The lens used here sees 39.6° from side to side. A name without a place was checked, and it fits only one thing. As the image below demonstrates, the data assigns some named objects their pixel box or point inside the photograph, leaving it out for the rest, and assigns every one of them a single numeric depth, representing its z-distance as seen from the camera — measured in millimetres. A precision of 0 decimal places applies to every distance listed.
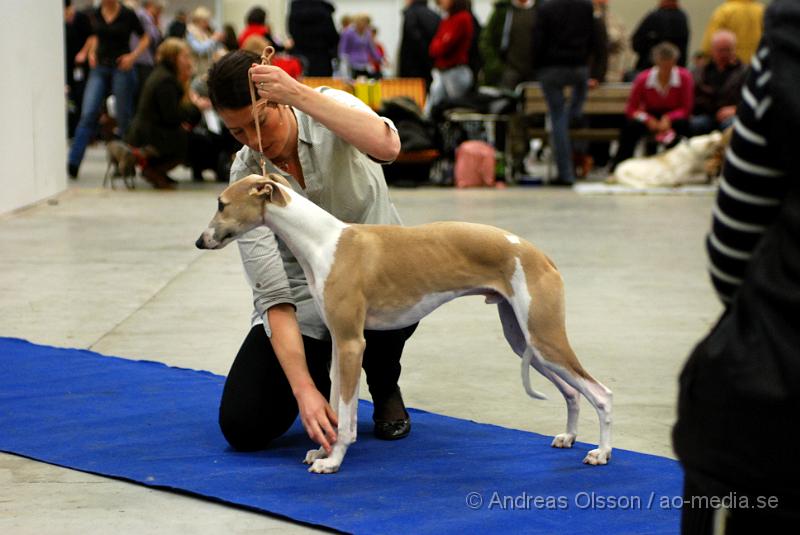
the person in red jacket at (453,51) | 12203
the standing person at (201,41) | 13367
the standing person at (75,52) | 14531
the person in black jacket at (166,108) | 10539
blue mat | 2688
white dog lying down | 11391
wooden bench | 12234
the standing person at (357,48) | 16656
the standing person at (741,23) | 12703
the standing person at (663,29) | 13273
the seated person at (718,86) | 11727
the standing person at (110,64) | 11250
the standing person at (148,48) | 11971
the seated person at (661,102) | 11469
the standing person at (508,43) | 12664
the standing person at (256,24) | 12688
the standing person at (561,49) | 11078
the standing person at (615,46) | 13961
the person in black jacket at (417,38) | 14172
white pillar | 8609
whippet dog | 2896
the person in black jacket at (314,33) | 13484
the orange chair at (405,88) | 13141
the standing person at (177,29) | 15141
